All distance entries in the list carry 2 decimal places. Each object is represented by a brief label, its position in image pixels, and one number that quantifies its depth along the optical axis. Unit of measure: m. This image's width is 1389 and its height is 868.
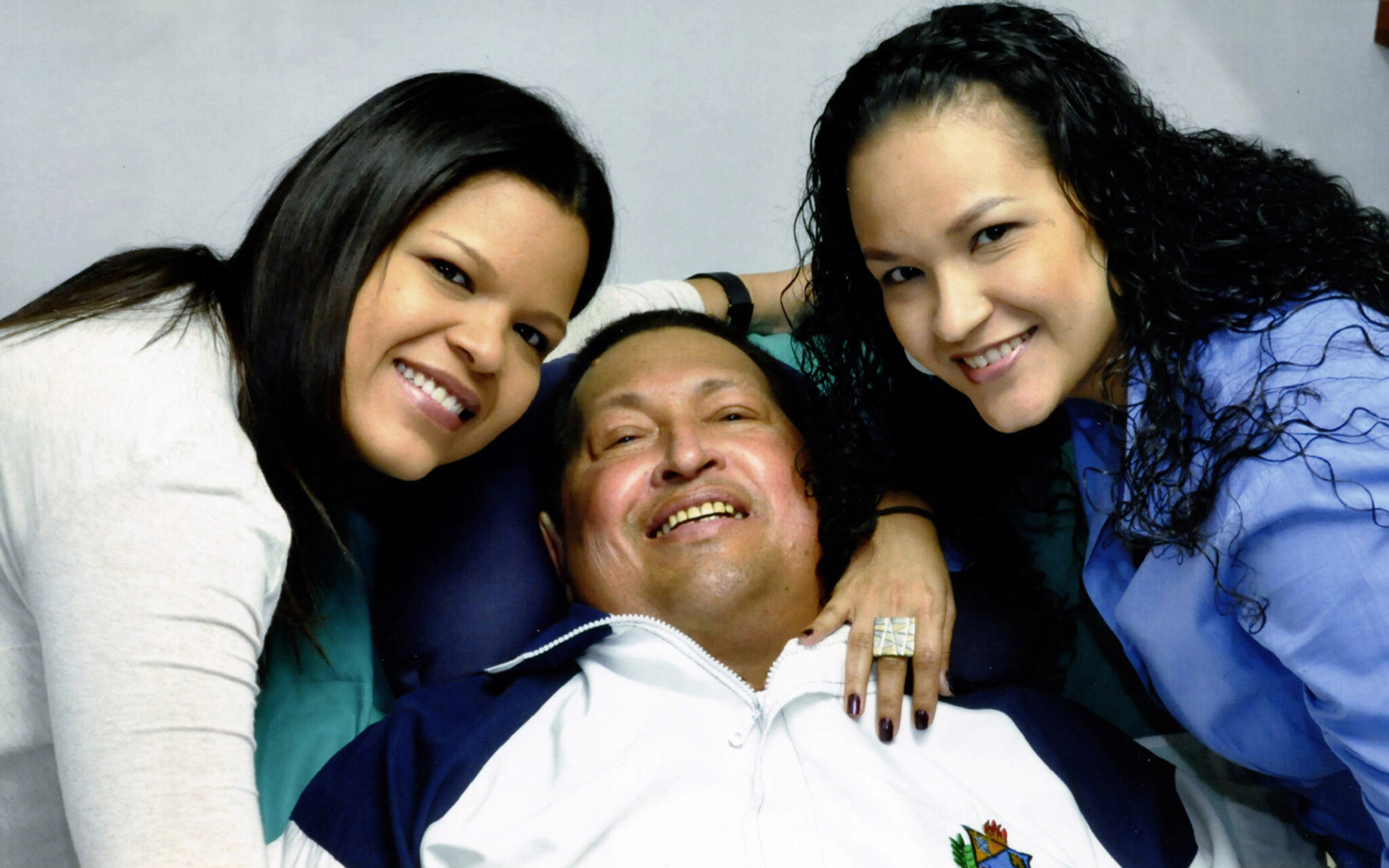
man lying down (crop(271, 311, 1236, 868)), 1.33
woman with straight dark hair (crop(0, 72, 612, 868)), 1.03
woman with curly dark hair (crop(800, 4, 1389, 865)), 1.10
